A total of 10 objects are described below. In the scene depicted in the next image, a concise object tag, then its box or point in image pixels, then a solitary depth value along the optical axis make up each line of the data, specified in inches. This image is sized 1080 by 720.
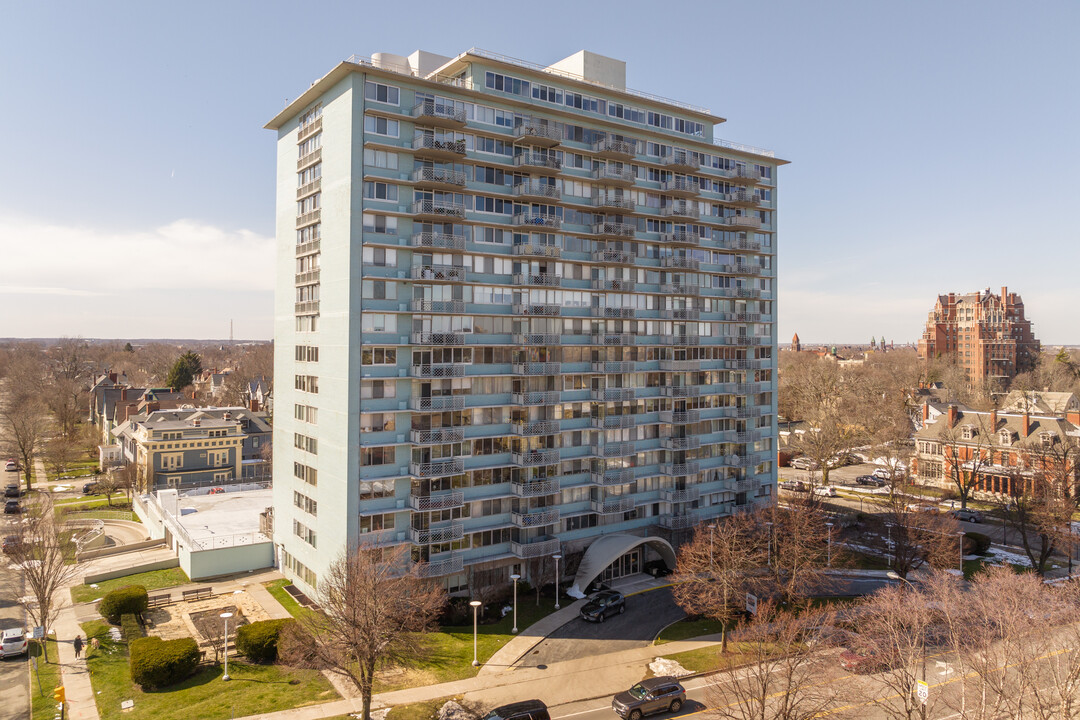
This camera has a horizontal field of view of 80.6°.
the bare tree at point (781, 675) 1101.7
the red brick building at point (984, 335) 7268.7
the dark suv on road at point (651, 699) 1334.9
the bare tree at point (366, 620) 1311.5
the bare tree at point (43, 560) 1669.5
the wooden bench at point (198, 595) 1999.9
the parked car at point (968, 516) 3075.8
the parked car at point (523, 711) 1272.1
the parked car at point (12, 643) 1667.1
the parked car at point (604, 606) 1849.2
